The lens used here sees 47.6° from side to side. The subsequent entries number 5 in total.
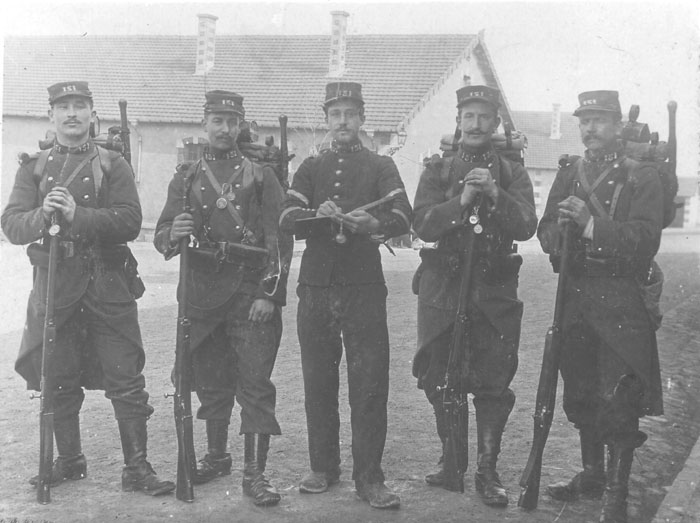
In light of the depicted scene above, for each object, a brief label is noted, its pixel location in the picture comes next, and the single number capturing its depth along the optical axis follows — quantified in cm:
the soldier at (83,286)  476
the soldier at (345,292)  471
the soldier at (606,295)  447
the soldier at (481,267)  465
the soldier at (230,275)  482
